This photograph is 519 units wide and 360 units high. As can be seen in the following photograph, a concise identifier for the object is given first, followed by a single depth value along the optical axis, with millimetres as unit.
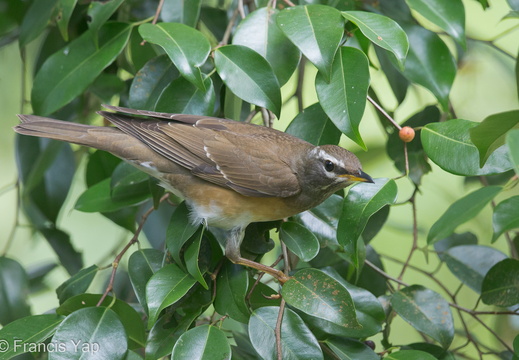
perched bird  6051
